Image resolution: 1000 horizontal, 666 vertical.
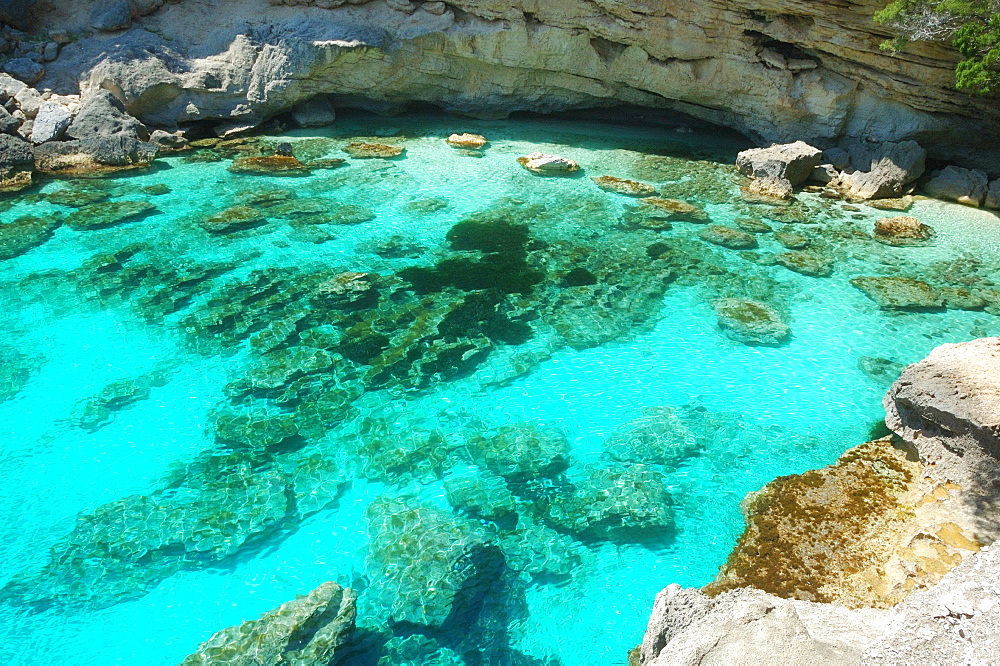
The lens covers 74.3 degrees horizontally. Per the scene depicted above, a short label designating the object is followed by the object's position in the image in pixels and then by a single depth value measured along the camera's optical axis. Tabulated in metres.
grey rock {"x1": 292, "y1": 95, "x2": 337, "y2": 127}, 19.82
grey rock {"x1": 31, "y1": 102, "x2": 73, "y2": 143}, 16.44
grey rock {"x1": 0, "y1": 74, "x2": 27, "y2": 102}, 16.80
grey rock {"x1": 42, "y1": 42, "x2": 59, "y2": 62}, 17.84
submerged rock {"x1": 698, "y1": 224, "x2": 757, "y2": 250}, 13.57
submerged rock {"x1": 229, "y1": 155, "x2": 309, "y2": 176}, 16.42
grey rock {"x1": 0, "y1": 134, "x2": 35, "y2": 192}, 15.08
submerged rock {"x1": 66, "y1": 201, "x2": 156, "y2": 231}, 13.67
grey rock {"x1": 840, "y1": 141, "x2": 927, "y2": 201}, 15.82
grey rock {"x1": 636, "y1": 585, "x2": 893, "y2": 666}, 4.19
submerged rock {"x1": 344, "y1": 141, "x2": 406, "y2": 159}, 17.69
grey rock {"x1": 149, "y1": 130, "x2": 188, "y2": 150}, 17.44
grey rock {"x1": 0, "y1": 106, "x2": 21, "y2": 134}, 16.11
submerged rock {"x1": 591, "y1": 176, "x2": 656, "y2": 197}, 15.89
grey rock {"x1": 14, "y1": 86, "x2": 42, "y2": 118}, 16.83
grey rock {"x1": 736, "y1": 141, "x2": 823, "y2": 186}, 16.09
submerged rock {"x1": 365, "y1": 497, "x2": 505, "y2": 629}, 6.32
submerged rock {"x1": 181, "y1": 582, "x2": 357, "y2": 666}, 5.57
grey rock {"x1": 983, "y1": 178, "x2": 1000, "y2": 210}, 15.18
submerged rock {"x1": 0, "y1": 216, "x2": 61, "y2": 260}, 12.62
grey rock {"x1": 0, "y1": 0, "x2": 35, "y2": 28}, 18.05
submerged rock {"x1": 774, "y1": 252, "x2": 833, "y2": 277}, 12.62
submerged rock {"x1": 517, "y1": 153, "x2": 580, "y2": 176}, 17.03
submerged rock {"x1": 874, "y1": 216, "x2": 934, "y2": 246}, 13.94
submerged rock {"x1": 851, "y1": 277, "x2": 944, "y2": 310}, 11.48
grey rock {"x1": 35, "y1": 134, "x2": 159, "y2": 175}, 16.16
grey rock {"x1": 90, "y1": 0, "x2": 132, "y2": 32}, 18.12
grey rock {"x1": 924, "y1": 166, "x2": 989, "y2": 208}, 15.49
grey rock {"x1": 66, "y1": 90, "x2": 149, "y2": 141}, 16.59
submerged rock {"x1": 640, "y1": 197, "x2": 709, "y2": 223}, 14.75
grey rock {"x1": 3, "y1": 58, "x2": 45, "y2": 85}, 17.34
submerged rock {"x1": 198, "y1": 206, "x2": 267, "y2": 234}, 13.72
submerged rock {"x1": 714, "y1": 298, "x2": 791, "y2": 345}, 10.59
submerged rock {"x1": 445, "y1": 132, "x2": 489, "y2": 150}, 18.39
